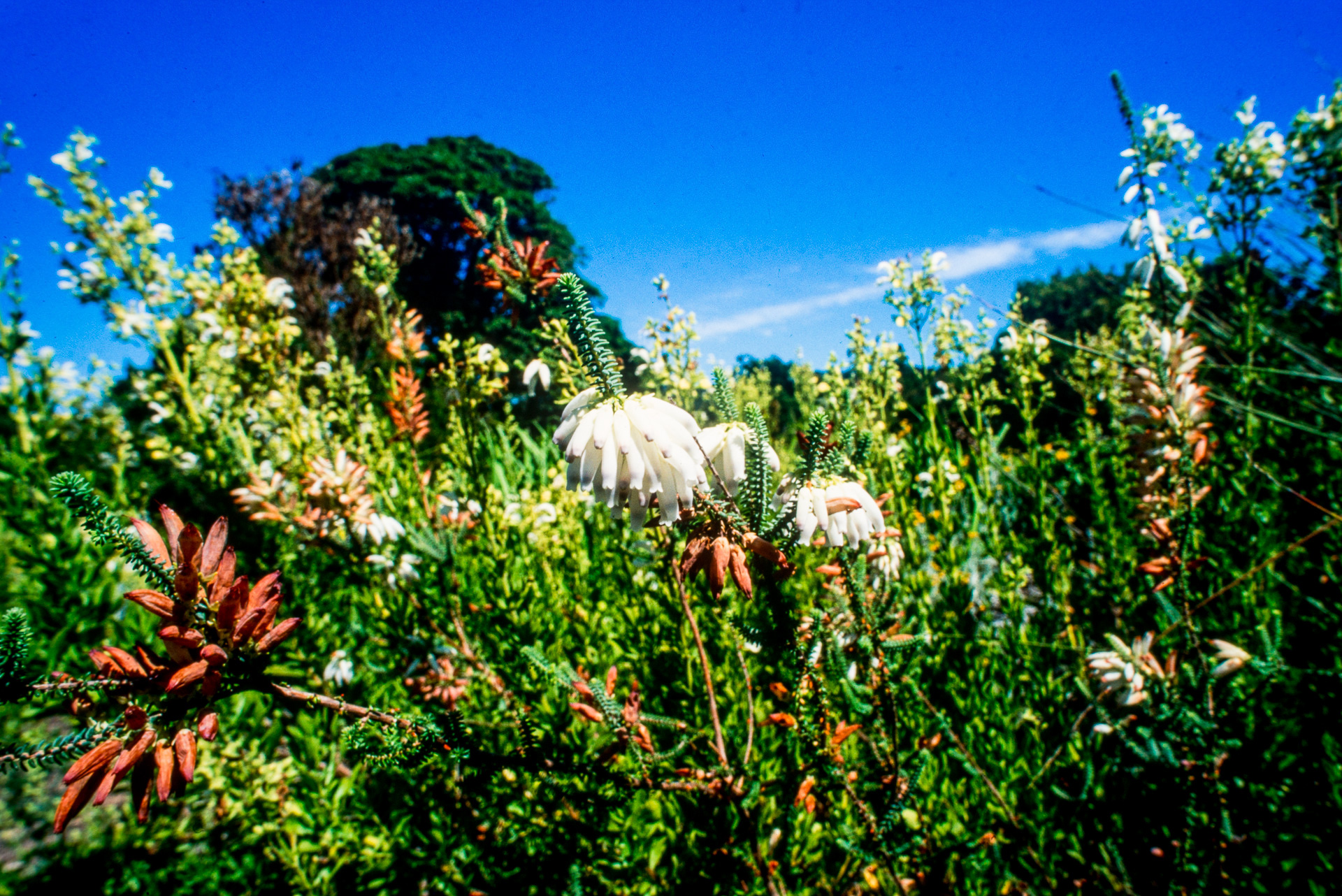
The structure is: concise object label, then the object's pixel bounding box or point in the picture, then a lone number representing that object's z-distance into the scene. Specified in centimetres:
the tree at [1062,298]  1925
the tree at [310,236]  801
